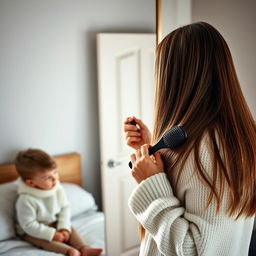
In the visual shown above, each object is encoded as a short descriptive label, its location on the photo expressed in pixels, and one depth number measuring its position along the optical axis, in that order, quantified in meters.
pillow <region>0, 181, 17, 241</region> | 1.37
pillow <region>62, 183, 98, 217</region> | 1.60
